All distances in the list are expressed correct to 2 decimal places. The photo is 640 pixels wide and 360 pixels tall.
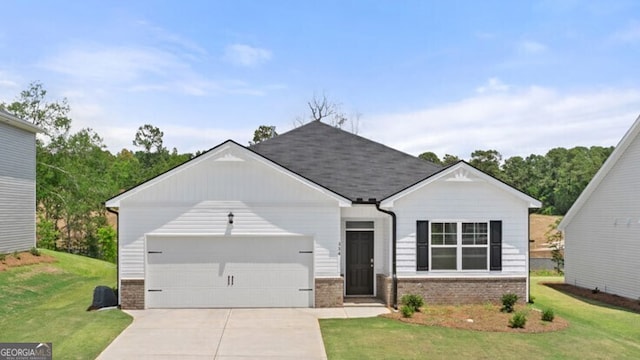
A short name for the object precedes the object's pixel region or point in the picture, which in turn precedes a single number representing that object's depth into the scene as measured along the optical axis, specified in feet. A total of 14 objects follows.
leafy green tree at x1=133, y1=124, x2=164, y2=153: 232.53
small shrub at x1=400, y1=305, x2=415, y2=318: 45.25
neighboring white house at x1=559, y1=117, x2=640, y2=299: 56.70
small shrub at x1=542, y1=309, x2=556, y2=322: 43.65
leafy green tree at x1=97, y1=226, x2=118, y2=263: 111.45
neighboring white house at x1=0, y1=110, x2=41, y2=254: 74.84
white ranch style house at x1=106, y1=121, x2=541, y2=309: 48.75
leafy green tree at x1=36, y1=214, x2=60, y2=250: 113.29
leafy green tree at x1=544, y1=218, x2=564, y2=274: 88.94
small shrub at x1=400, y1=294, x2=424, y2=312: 47.83
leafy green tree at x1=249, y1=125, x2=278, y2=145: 181.16
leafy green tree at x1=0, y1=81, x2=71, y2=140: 111.55
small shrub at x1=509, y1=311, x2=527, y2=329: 41.39
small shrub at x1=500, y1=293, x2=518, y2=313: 47.70
